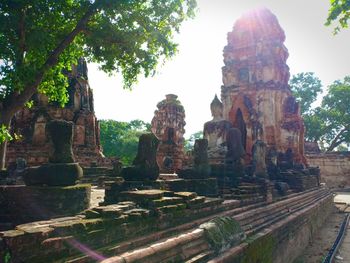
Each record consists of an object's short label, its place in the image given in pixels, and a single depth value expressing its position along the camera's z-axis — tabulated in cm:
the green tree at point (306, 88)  4156
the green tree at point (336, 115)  3700
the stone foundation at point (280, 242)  482
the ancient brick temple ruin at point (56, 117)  1745
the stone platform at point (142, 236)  289
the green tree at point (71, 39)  700
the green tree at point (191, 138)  6259
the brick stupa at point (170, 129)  2072
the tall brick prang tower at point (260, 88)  1755
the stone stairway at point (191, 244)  339
